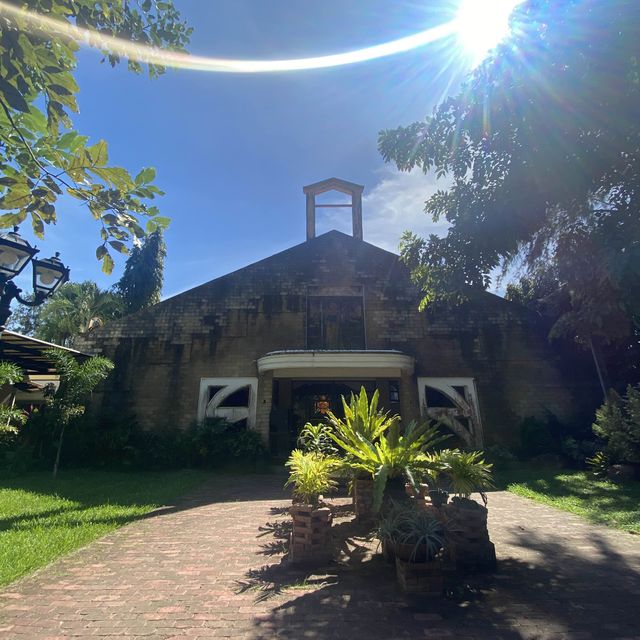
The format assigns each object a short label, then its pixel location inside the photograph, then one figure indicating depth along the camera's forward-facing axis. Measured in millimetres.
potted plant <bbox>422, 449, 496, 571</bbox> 3992
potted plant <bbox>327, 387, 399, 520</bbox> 5008
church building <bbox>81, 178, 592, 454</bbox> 13367
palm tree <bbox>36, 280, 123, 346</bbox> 26266
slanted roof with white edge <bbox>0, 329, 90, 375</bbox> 9992
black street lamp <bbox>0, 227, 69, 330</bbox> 4270
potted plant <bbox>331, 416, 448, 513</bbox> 4289
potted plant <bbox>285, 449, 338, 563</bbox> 4145
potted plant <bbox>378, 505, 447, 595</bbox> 3422
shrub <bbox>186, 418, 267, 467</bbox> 12078
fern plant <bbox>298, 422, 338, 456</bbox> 7309
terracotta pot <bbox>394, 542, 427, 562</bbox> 3441
